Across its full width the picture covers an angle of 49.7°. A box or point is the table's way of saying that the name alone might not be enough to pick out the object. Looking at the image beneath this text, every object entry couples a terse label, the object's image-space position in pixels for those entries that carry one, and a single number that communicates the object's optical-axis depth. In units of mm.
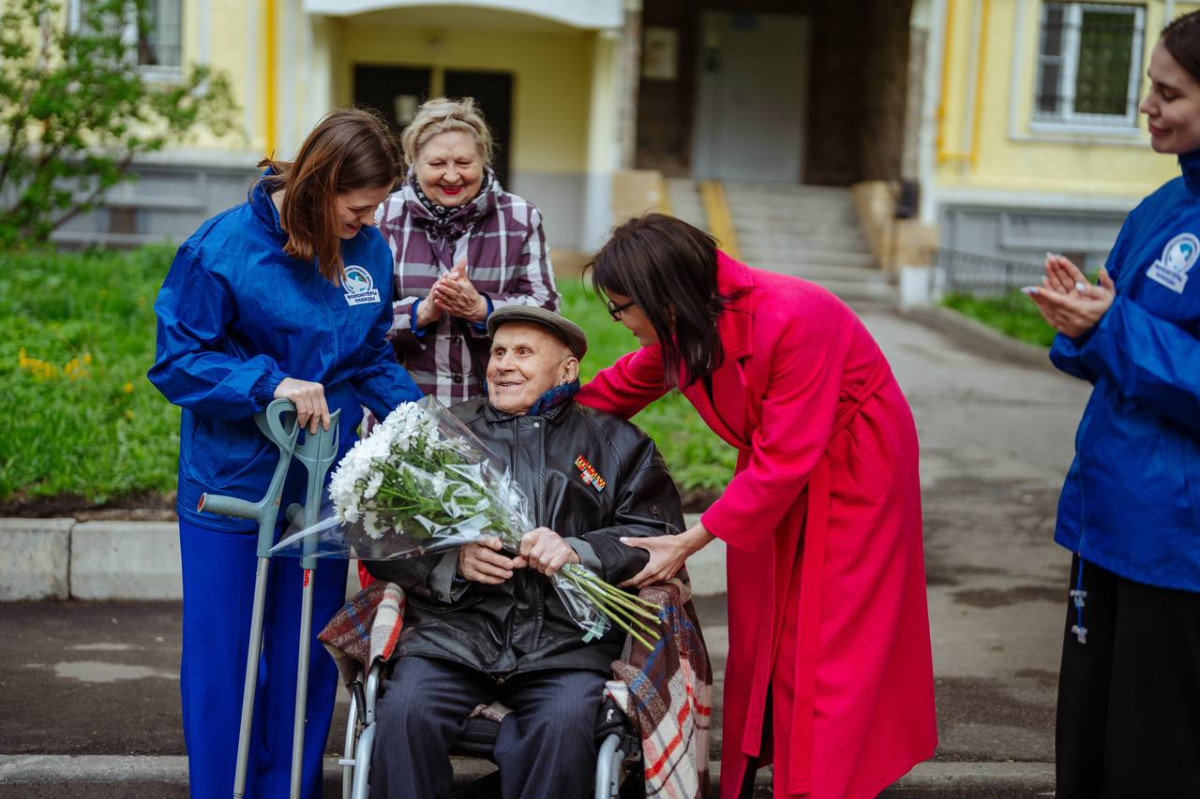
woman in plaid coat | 4242
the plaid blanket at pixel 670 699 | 3221
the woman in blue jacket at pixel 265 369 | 3227
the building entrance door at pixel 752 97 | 18078
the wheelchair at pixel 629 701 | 3209
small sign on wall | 17906
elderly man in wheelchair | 3232
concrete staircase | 15375
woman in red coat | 3227
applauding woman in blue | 2793
